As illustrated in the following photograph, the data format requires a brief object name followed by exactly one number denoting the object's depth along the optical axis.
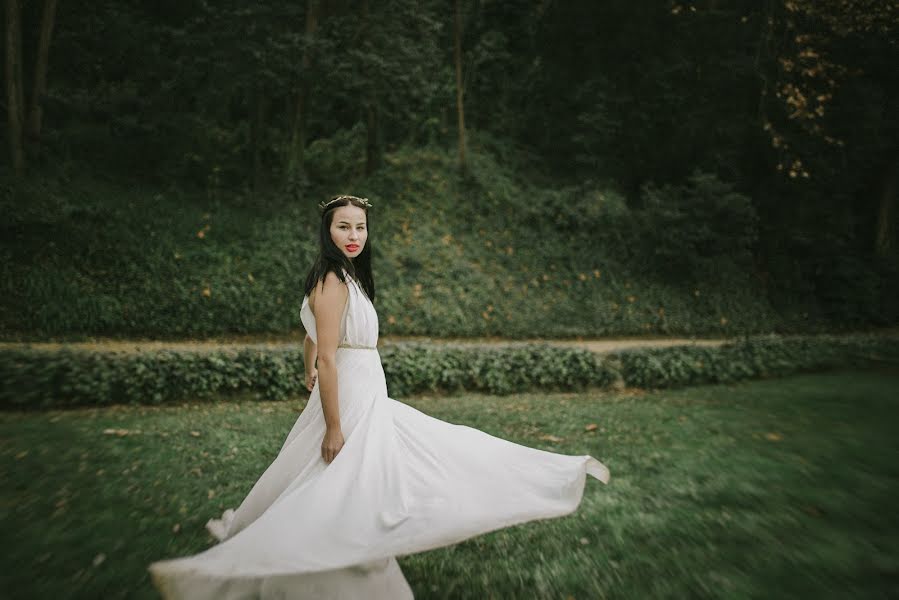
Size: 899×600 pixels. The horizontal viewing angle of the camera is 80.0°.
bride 2.30
